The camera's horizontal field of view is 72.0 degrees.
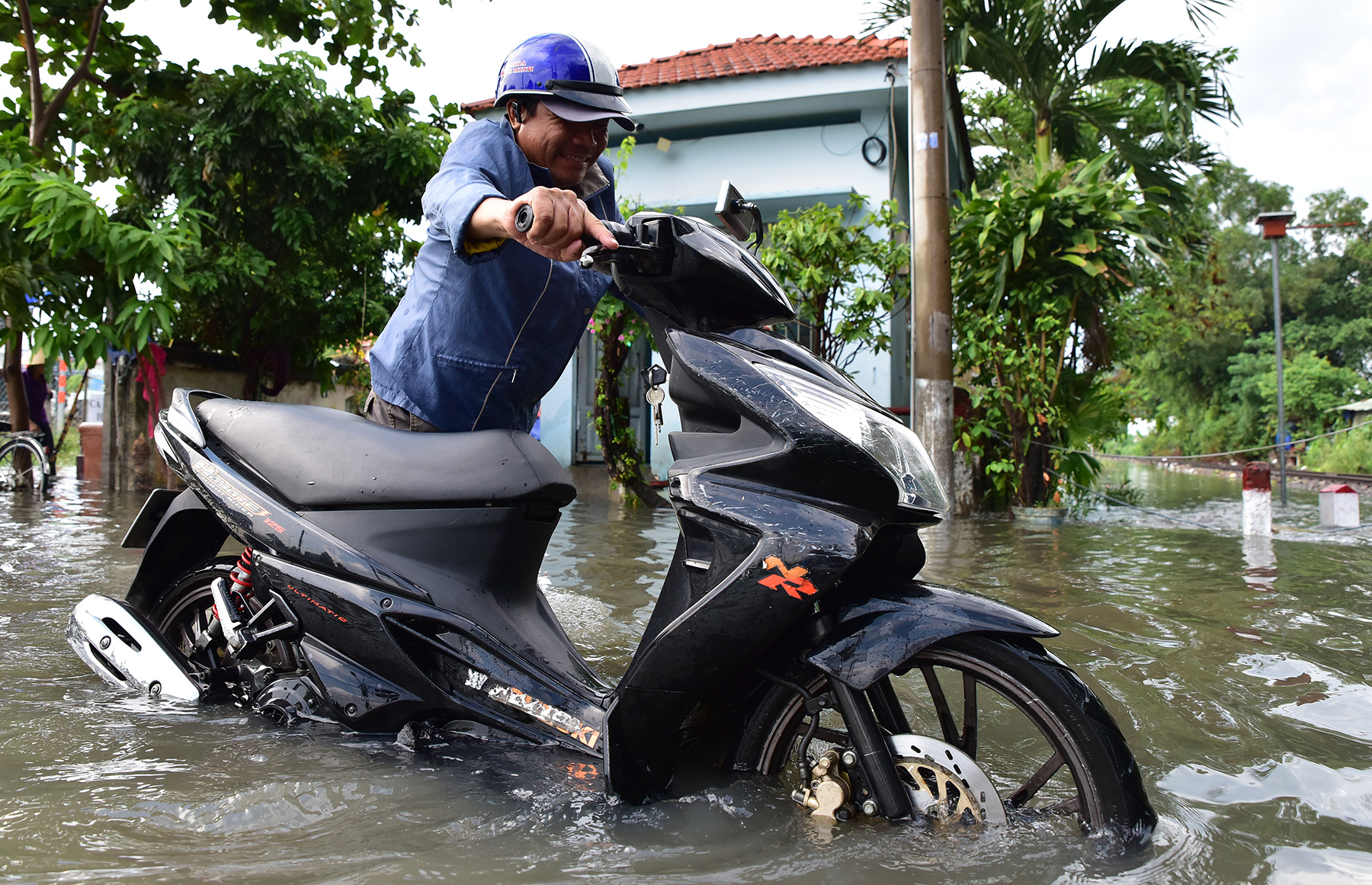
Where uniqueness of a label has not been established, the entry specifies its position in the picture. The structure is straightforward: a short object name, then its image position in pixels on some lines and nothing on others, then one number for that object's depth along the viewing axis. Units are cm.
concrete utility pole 596
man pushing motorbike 190
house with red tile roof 1034
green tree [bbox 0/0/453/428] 765
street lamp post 1051
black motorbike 159
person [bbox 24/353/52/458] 953
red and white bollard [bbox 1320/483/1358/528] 682
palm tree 974
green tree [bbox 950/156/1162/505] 684
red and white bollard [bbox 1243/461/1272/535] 618
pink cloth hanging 947
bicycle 860
